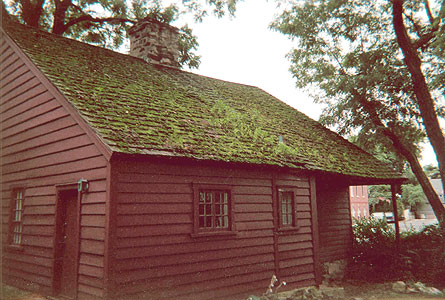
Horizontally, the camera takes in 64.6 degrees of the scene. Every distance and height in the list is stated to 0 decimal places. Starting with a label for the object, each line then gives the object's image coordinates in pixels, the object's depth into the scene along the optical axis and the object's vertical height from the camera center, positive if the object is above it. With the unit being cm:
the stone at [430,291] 1033 -268
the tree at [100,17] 1803 +997
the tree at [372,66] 1409 +567
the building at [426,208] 6706 -150
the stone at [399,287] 1104 -270
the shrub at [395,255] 1235 -202
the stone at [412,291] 1067 -272
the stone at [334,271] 1284 -257
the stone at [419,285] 1080 -261
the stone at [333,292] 1004 -259
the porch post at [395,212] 1335 -45
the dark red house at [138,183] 693 +48
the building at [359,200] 4741 +12
